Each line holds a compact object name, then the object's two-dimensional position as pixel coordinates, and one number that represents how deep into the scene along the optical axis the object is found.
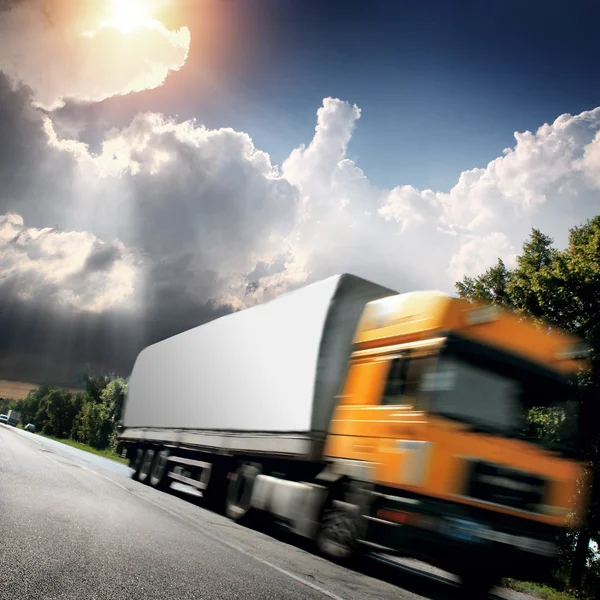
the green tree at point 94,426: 63.97
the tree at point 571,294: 12.05
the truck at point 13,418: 96.25
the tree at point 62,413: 114.25
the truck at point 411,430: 5.97
